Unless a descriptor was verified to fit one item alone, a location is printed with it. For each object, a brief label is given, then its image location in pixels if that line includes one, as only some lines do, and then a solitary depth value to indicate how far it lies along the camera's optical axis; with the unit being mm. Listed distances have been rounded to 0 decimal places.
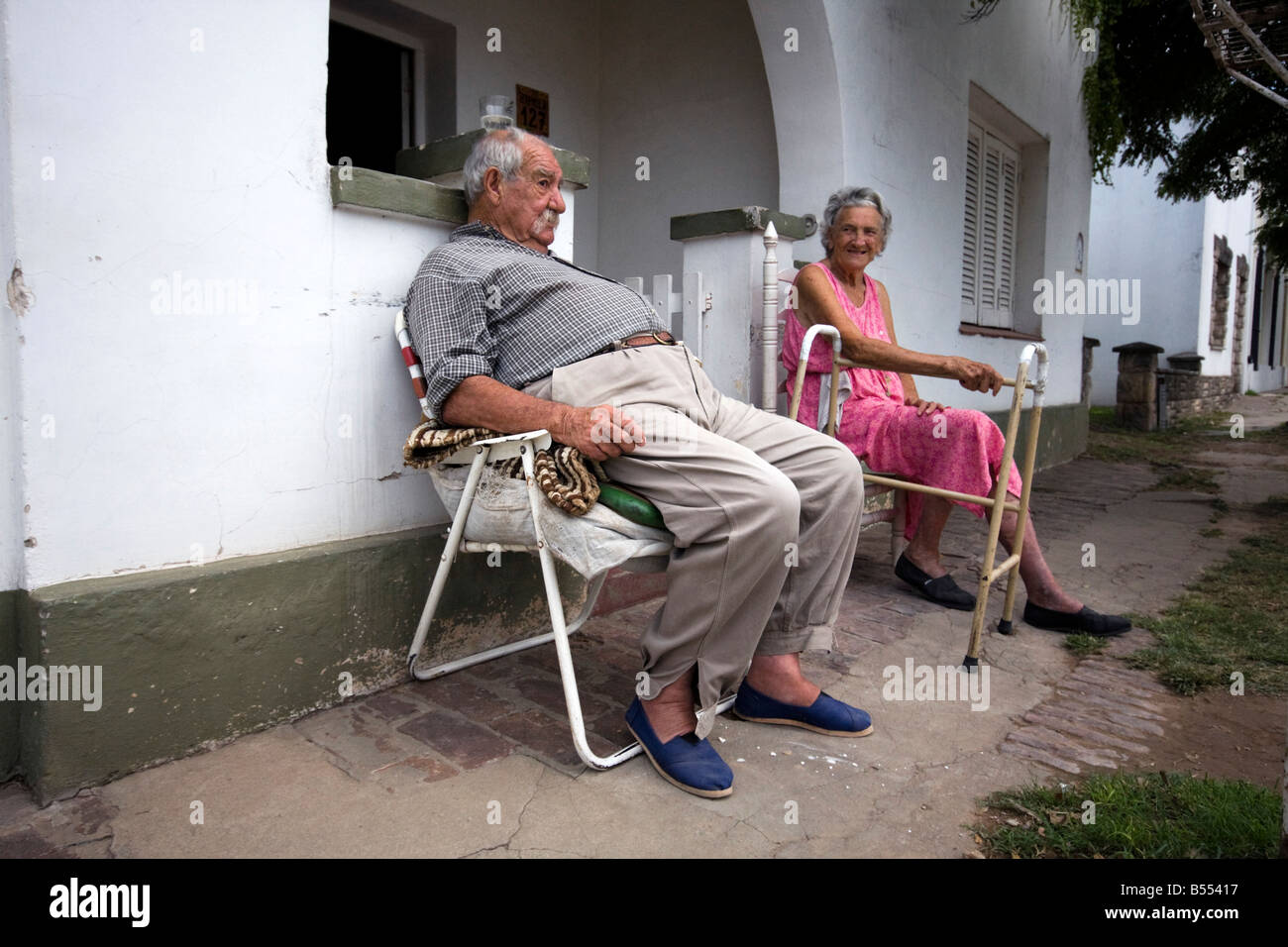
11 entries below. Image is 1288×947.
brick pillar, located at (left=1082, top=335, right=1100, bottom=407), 10422
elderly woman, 3094
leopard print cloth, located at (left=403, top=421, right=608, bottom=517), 1975
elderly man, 1966
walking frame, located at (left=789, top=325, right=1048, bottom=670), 2770
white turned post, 3539
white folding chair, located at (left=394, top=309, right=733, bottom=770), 1981
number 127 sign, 4879
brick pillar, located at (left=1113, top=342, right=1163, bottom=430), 11312
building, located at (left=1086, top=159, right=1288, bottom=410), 14195
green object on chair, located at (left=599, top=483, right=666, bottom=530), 2016
